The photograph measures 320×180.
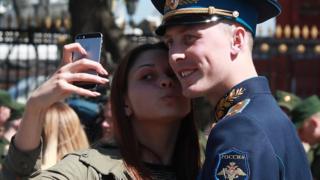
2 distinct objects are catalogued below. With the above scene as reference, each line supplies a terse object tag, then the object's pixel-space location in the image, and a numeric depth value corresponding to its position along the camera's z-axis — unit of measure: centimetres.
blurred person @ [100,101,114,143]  474
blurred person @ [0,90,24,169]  574
